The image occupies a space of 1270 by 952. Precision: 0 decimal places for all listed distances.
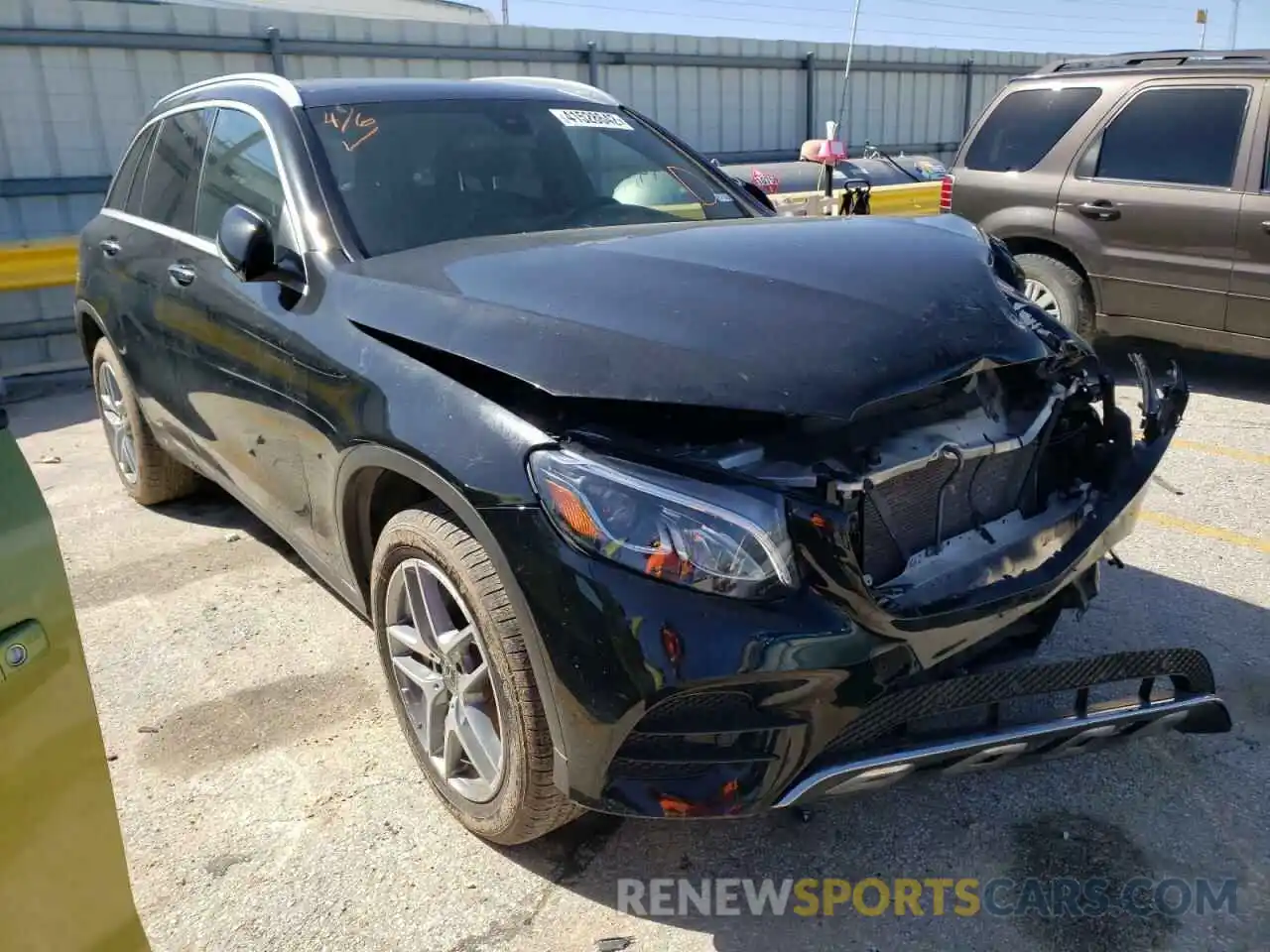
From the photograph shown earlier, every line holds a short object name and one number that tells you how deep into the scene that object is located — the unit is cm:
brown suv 604
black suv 203
